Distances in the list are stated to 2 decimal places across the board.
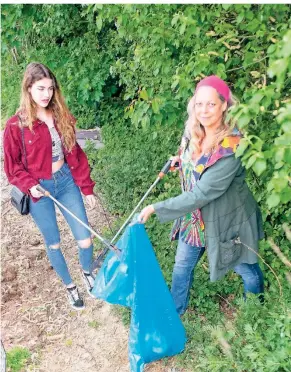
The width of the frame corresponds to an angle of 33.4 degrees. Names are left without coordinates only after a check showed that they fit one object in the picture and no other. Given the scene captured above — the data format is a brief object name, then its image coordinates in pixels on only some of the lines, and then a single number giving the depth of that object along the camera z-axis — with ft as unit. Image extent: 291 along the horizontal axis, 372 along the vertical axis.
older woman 9.23
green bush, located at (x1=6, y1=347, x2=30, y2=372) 11.93
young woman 11.26
